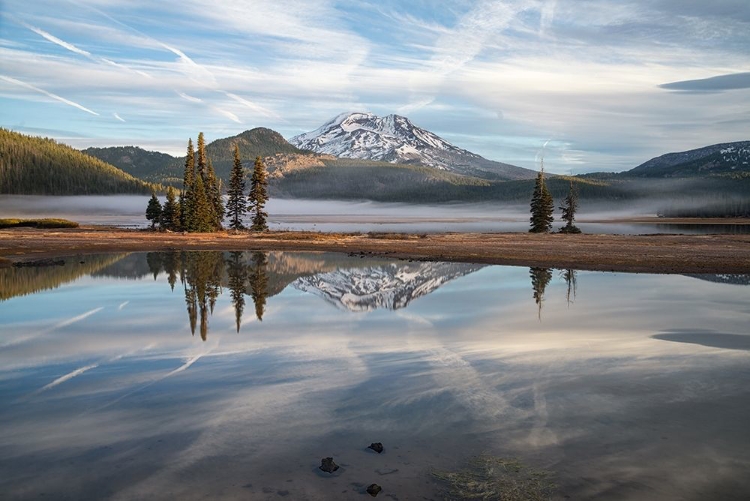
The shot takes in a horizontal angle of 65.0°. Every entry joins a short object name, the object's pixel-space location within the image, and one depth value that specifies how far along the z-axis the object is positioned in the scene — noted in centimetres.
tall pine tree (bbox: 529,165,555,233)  10256
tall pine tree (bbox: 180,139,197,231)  9531
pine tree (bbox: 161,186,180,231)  9944
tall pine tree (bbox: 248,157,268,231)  9900
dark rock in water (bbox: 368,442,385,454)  1023
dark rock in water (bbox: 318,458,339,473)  942
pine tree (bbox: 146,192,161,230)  10912
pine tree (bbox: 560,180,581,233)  10475
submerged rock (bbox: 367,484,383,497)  870
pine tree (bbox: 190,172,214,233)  9431
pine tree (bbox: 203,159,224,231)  10069
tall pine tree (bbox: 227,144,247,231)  10225
